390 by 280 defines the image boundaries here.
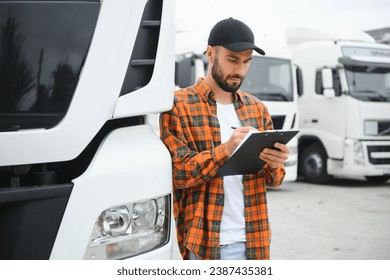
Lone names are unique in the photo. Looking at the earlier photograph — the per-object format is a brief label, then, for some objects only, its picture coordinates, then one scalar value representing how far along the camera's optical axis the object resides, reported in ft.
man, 7.41
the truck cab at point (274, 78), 31.91
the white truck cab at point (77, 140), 5.93
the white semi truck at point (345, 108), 35.37
